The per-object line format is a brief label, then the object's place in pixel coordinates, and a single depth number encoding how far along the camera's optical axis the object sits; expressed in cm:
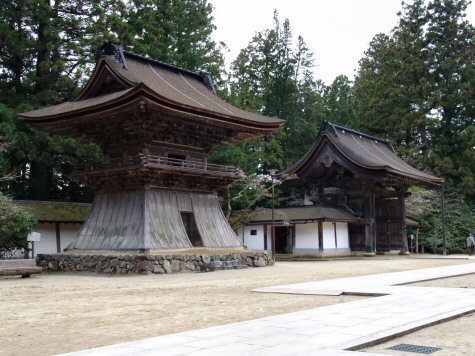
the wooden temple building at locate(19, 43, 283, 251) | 2034
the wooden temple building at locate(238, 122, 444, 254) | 3050
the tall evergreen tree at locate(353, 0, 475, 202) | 4200
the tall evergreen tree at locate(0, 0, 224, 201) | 2900
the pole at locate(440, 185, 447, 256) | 3456
